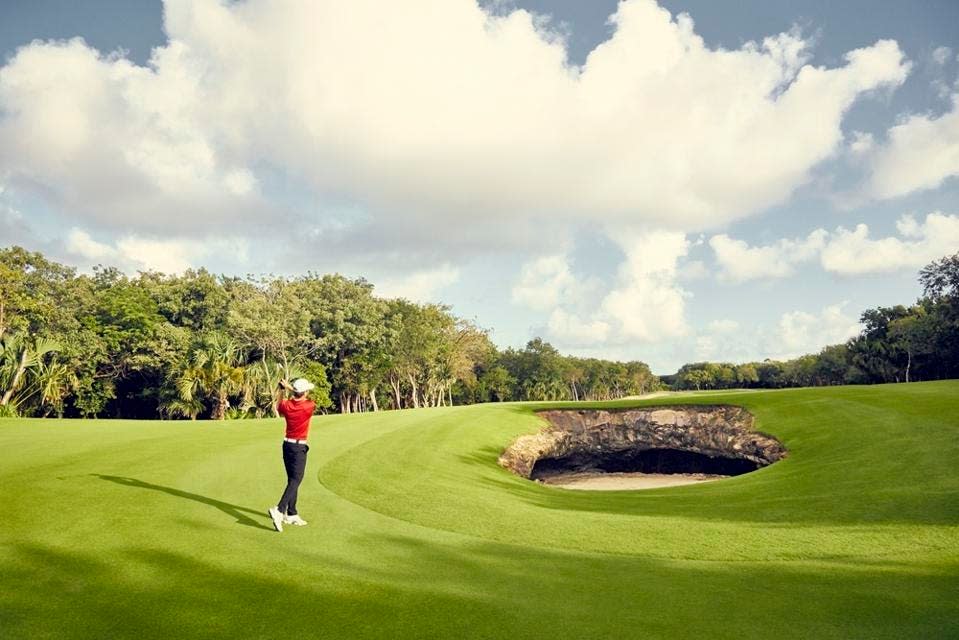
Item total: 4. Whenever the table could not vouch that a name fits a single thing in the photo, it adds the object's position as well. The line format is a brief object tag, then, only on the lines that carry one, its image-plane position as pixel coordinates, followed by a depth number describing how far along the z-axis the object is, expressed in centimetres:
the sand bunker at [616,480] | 2917
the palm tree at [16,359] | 3647
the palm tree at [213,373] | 4200
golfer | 882
